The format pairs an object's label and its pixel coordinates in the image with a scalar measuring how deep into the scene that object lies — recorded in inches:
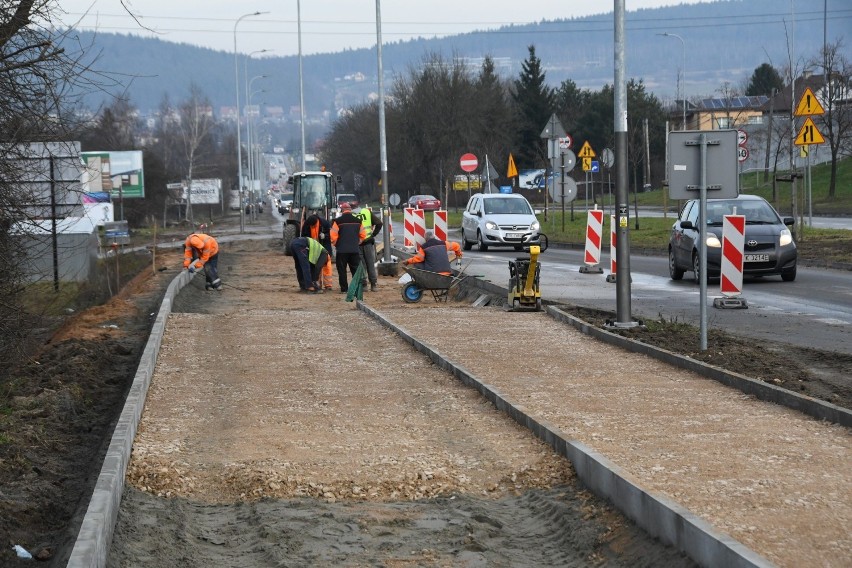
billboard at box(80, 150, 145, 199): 3048.7
